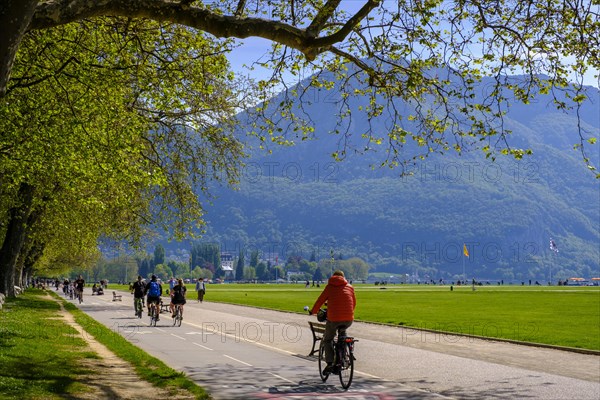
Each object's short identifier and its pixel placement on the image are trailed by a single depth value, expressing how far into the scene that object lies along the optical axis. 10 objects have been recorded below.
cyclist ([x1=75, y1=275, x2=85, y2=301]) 58.46
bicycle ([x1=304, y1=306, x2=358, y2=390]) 13.53
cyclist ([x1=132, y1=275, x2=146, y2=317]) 36.34
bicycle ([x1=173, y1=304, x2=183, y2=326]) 31.36
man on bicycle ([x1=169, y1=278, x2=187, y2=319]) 31.33
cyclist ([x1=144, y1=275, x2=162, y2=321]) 31.52
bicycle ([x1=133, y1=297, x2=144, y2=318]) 36.59
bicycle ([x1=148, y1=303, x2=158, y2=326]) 31.50
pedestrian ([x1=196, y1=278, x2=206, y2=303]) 56.74
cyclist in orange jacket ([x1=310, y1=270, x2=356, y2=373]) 14.21
